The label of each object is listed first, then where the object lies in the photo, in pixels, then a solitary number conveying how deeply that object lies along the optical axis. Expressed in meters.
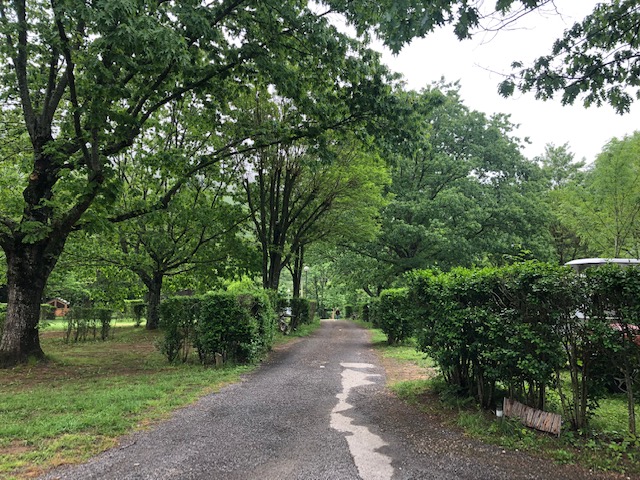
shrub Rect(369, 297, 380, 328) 14.40
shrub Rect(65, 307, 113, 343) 14.31
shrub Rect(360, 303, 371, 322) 31.10
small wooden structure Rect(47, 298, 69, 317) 32.62
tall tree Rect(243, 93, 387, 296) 15.27
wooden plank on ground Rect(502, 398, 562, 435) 4.09
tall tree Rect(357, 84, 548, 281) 20.30
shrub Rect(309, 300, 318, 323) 25.84
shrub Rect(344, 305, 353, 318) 44.42
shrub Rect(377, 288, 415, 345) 13.05
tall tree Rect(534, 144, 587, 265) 24.08
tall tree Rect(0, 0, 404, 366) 6.82
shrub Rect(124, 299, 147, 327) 22.52
